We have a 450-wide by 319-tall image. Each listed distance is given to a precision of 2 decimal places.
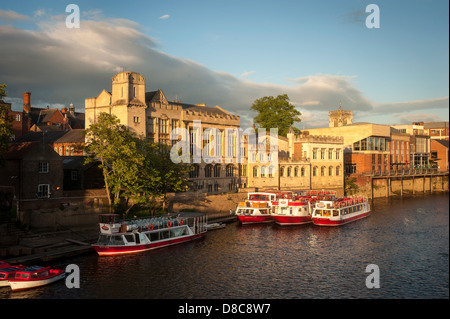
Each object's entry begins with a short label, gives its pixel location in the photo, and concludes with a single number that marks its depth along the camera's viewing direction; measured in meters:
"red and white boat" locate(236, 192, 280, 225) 67.50
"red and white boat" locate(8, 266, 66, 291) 34.22
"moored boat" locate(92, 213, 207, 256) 45.94
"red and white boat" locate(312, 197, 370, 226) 66.31
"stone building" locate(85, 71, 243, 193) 68.56
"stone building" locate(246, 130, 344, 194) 87.81
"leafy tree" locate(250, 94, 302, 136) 105.44
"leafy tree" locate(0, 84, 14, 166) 43.69
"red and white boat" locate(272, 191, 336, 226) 67.12
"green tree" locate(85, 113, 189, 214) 52.53
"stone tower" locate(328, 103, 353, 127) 174.32
